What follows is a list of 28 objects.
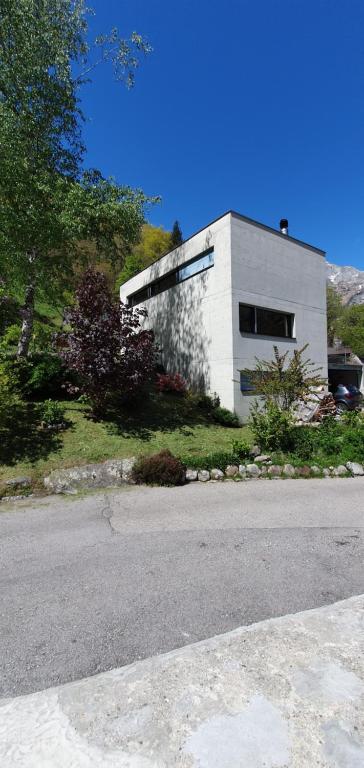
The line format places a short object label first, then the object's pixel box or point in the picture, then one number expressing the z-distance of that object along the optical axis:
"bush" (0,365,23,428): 6.11
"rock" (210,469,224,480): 6.39
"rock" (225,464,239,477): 6.49
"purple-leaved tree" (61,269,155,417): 7.48
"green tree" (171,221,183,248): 49.97
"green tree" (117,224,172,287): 37.47
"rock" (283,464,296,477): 6.60
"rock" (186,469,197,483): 6.27
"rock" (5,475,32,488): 5.45
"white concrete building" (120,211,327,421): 10.83
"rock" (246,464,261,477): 6.56
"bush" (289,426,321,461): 7.19
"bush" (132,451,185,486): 5.94
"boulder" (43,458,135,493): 5.69
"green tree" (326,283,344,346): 40.13
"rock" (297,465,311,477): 6.58
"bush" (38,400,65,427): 7.26
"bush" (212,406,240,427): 9.98
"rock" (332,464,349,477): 6.70
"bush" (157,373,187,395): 10.52
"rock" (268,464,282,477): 6.59
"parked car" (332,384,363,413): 14.89
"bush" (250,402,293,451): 7.35
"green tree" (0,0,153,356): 8.70
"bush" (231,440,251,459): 6.98
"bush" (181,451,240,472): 6.46
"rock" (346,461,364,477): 6.79
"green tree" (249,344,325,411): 7.94
